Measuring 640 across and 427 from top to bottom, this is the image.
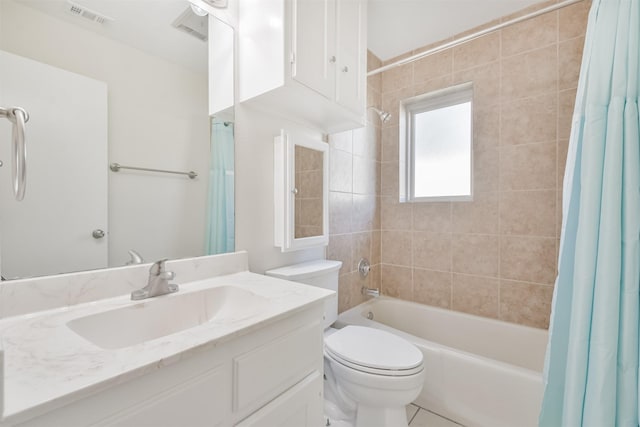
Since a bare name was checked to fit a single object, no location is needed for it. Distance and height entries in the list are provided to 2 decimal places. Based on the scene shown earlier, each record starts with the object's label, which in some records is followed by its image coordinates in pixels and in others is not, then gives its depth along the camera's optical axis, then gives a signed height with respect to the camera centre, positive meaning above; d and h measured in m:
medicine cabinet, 1.36 +0.07
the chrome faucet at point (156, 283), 0.85 -0.26
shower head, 2.10 +0.71
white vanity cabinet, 0.47 -0.40
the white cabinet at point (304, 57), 1.08 +0.65
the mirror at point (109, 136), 0.76 +0.22
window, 2.01 +0.48
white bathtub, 1.26 -0.87
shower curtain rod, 1.27 +0.92
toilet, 1.13 -0.70
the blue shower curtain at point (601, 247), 0.87 -0.13
